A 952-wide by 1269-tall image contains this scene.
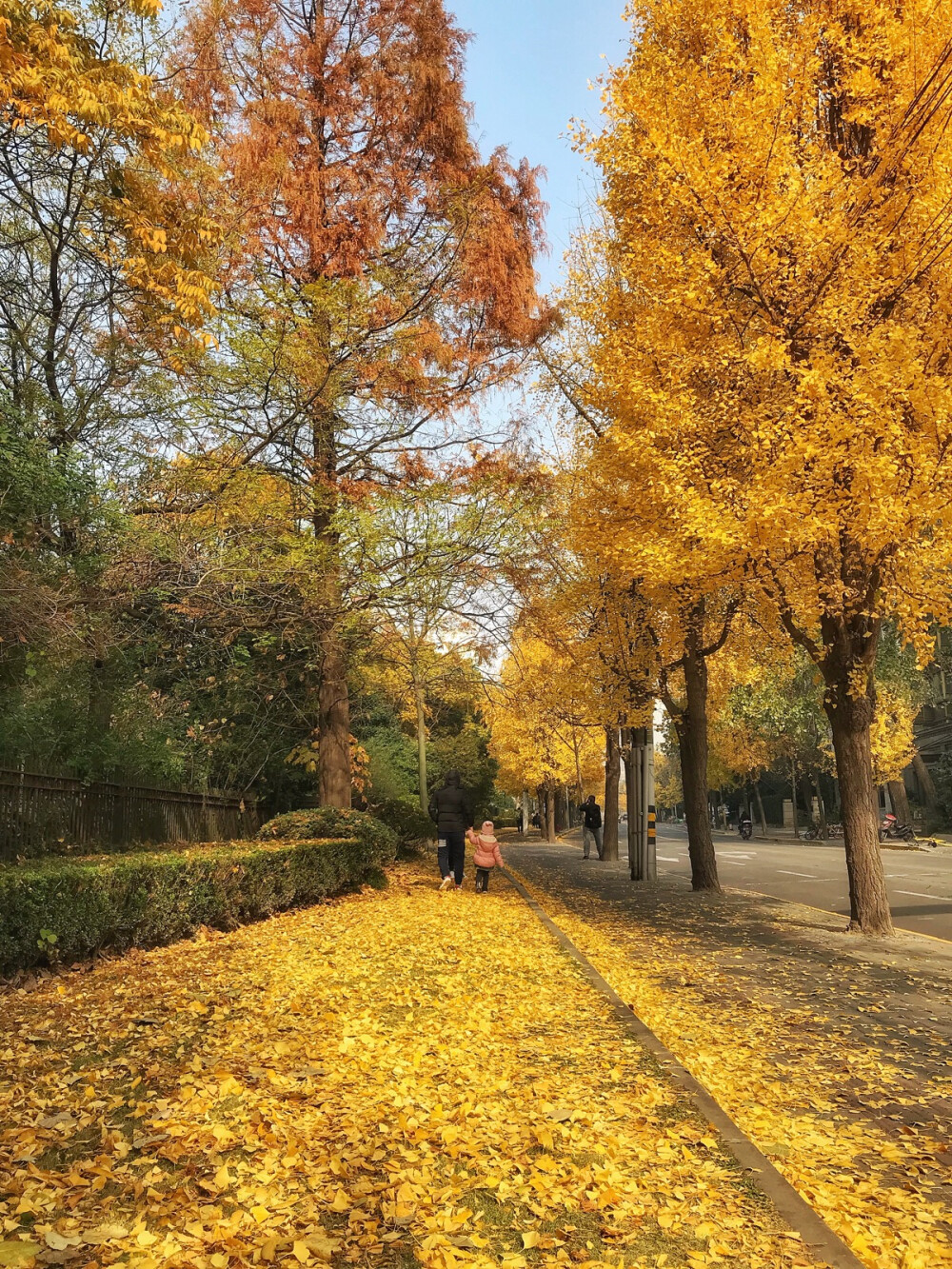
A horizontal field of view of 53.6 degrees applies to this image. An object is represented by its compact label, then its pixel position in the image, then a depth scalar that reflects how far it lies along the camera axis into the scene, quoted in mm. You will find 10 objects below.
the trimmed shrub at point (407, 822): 21469
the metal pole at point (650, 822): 17969
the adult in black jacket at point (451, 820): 14047
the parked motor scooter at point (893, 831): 33812
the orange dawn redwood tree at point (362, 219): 11773
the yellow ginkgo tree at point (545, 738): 19162
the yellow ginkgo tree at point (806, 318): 8914
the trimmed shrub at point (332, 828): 13469
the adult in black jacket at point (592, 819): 27453
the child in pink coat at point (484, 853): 14875
